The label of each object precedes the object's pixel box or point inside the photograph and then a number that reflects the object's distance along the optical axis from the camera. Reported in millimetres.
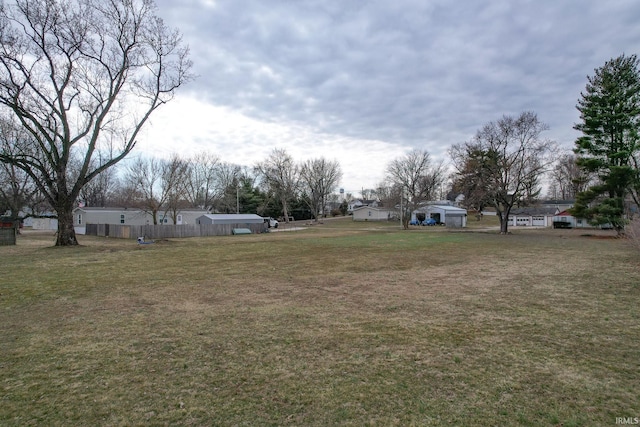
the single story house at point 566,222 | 49438
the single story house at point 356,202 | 107312
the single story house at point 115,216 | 42688
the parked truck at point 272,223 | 55969
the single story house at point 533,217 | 58219
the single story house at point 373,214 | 73112
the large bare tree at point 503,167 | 34031
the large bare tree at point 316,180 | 70562
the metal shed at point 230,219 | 45000
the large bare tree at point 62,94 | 19281
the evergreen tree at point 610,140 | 25859
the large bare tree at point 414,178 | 58562
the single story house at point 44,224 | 52875
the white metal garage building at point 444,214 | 52938
